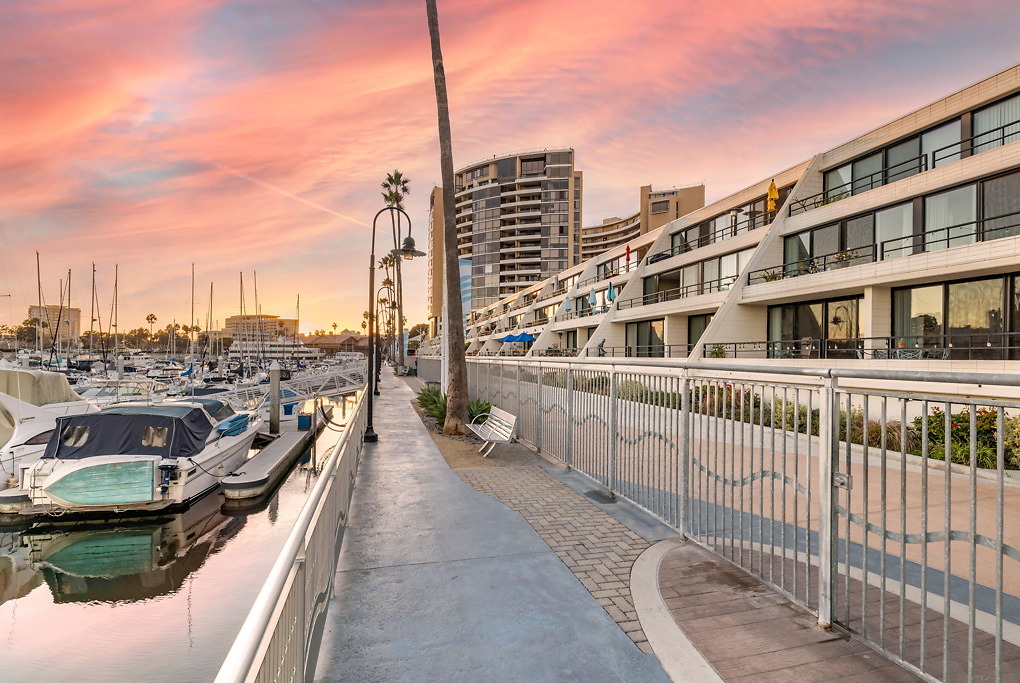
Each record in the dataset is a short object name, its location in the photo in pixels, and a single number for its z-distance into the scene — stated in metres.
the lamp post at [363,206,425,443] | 13.27
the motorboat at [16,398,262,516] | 13.04
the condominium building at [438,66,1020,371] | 17.02
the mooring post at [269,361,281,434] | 23.37
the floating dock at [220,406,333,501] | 15.25
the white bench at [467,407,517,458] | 10.58
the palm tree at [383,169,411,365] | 57.97
